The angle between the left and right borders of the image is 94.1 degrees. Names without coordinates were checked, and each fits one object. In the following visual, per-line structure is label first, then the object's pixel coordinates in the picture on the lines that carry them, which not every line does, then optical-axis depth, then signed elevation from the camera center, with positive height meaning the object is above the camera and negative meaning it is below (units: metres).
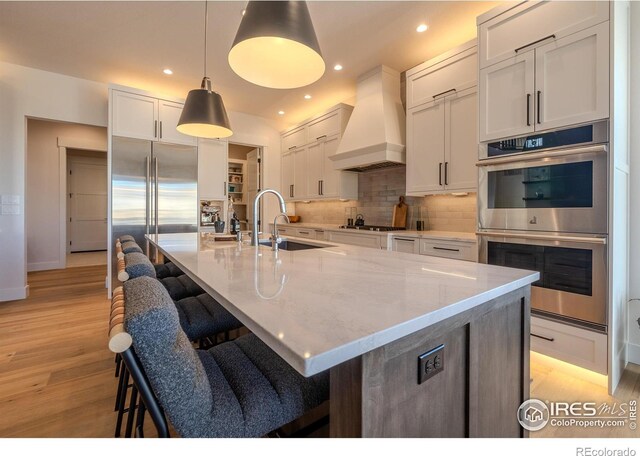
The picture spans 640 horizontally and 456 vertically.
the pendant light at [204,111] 2.29 +0.89
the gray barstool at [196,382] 0.67 -0.46
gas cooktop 3.58 -0.03
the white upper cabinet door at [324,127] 4.35 +1.52
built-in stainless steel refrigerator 3.85 +0.50
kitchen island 0.62 -0.24
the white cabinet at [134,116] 3.81 +1.45
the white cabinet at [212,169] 4.78 +0.93
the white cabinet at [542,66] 1.83 +1.10
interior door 7.48 +0.54
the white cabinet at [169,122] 4.14 +1.46
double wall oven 1.83 +0.08
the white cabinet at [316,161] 4.38 +1.07
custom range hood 3.43 +1.22
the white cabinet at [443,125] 2.80 +1.03
